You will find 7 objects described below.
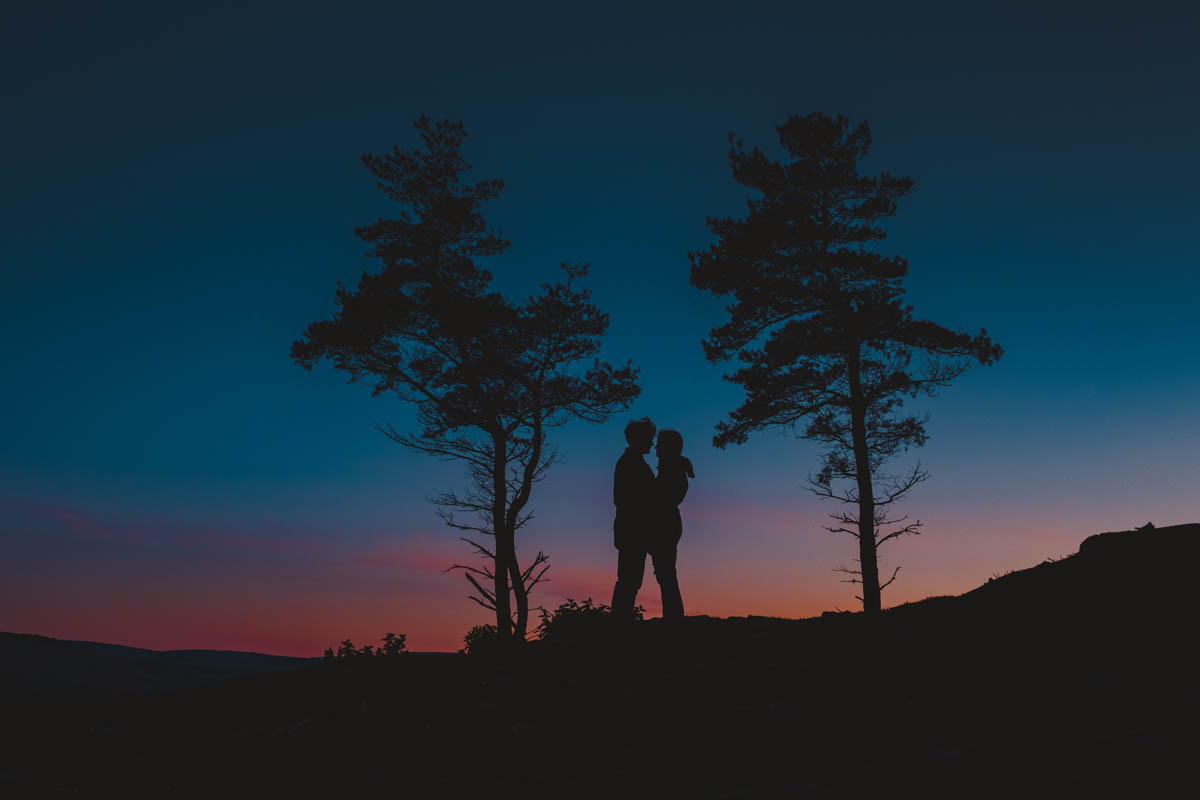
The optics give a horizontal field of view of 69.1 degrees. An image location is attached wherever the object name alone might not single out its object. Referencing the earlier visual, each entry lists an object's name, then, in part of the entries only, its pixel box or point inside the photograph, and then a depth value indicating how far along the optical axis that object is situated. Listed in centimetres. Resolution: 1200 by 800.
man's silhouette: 995
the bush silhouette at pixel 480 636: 1655
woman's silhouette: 998
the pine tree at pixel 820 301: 1833
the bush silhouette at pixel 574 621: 1382
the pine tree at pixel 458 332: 1902
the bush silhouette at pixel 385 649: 1330
